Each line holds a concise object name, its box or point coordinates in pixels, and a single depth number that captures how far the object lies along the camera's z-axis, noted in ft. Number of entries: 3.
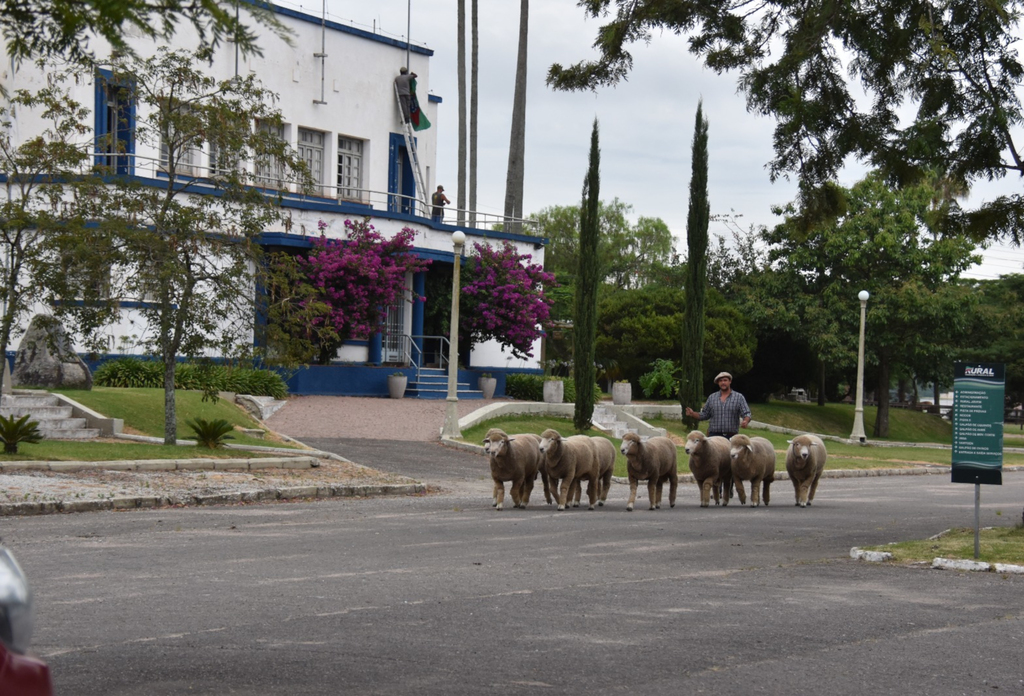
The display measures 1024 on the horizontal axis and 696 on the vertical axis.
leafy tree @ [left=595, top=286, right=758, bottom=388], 170.97
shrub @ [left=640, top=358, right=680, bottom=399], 169.37
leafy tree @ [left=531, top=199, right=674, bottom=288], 286.05
